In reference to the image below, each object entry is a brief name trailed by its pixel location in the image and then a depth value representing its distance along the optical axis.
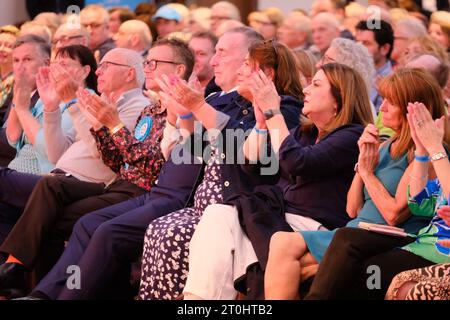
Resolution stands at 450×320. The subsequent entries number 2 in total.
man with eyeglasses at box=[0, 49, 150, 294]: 11.45
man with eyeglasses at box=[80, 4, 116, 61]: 18.36
